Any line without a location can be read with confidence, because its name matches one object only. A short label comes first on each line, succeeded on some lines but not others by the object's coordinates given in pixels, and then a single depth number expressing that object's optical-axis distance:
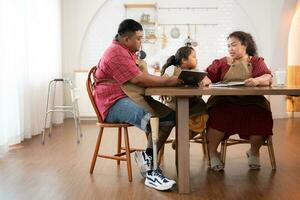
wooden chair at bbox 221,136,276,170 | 2.85
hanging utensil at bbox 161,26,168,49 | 6.42
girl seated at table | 2.72
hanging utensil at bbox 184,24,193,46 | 6.26
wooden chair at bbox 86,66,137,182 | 2.54
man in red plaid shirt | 2.35
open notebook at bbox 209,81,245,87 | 2.41
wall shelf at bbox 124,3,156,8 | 6.33
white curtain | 3.69
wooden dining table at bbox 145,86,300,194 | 2.13
